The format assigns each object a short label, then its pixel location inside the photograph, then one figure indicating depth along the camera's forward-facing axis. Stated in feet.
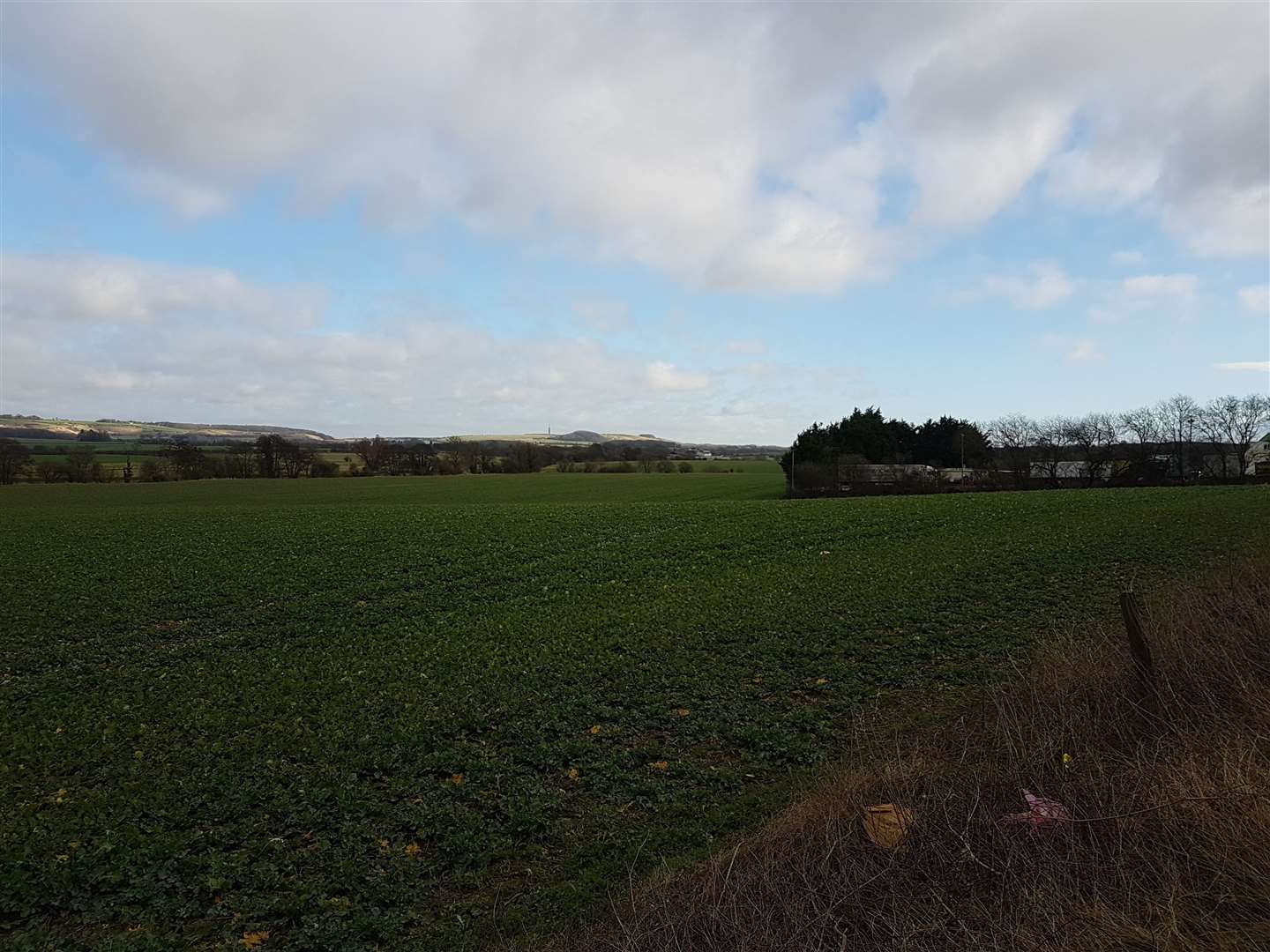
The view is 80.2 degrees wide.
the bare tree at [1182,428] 303.21
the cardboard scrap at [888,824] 17.80
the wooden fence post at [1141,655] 23.45
